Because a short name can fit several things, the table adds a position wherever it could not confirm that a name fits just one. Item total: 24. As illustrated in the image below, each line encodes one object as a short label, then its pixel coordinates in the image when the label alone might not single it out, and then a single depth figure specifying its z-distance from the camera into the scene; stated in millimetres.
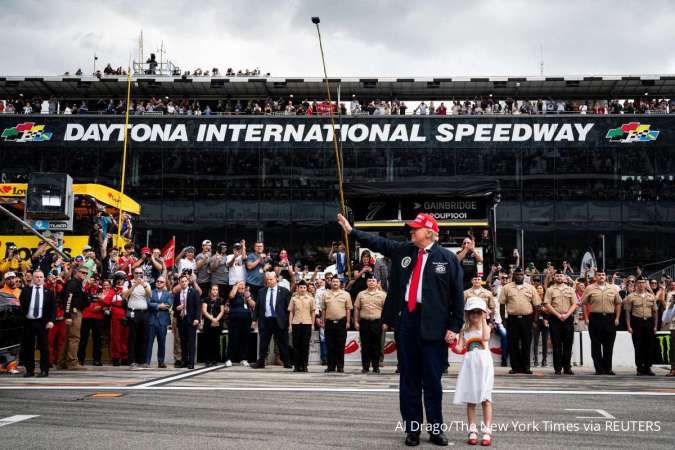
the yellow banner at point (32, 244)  24828
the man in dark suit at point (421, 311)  6863
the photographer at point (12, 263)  19656
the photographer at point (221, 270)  17828
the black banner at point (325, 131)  35844
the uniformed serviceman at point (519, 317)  14789
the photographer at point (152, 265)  18625
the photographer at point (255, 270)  17453
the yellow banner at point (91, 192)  25281
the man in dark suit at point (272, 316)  15922
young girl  7004
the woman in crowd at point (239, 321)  16734
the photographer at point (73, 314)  15625
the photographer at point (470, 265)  17016
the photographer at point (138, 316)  16625
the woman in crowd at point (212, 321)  16891
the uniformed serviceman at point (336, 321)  15250
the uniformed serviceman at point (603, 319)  15094
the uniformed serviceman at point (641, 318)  15320
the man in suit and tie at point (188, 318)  15922
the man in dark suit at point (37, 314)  14219
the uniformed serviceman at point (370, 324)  15082
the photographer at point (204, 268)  17875
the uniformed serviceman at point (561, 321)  15133
